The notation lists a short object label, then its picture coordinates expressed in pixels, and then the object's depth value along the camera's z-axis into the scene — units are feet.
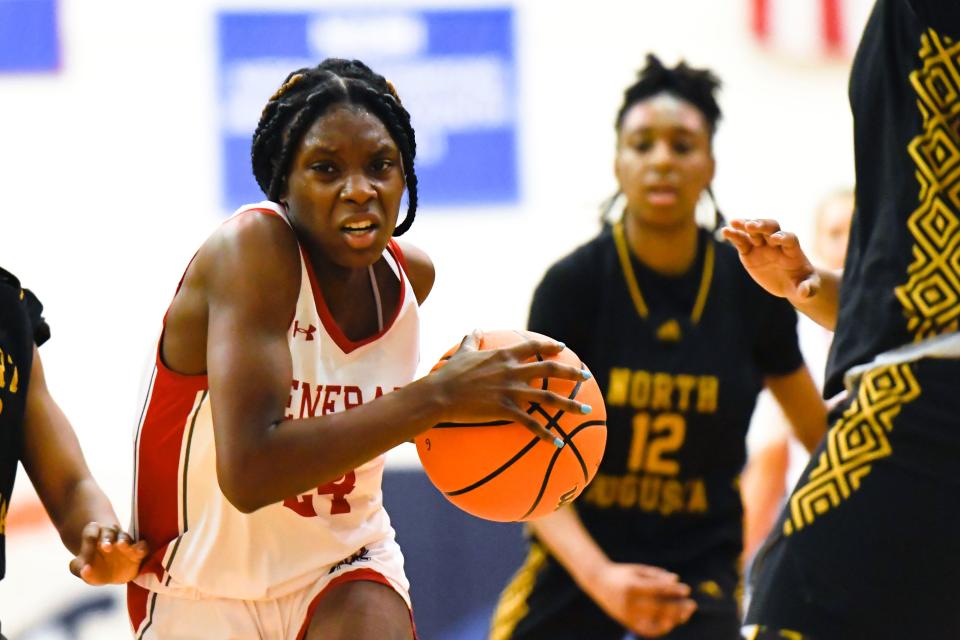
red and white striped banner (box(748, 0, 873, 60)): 41.70
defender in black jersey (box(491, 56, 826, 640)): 26.71
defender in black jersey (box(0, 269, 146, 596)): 19.52
